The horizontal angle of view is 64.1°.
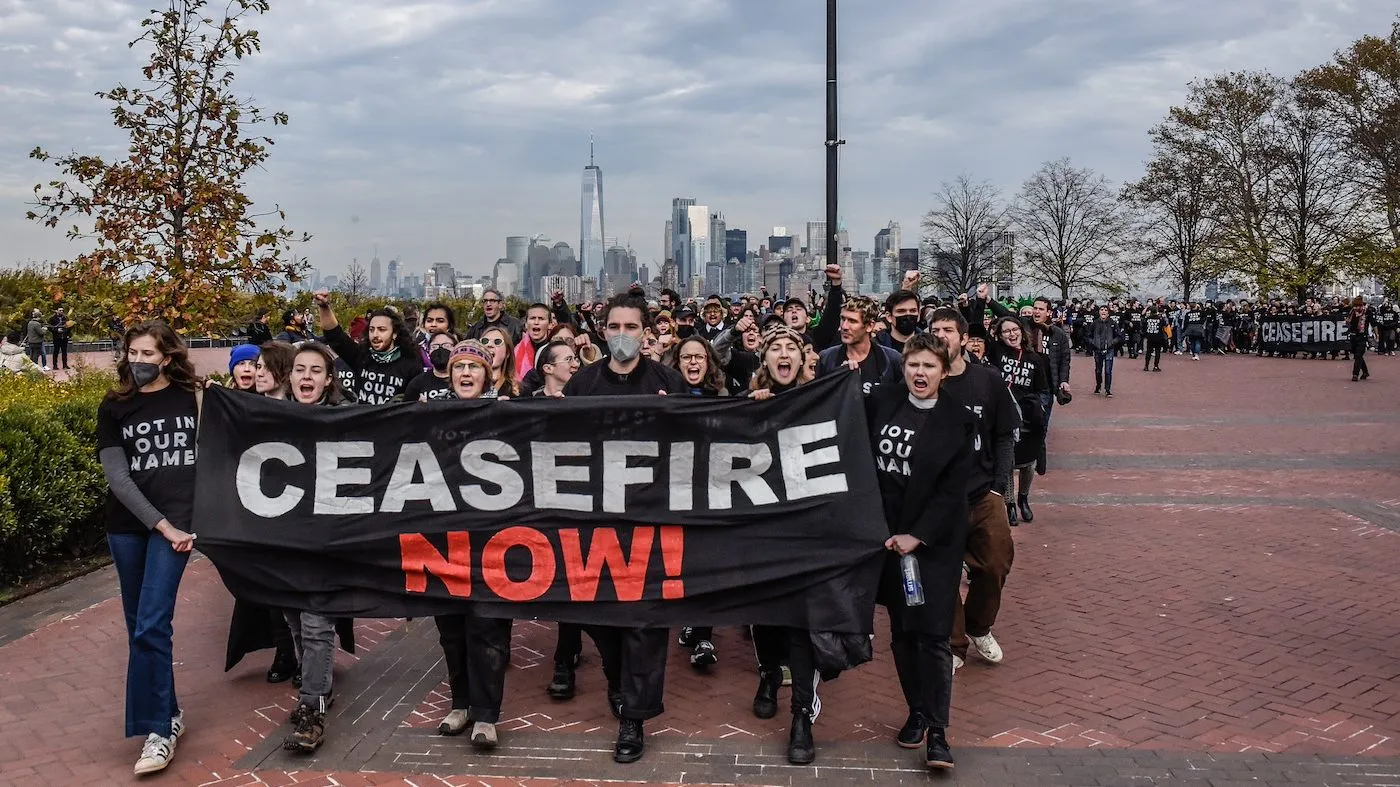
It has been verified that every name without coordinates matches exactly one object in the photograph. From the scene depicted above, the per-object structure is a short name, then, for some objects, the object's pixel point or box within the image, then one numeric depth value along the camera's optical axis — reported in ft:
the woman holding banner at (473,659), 17.28
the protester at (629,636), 17.01
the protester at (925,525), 16.34
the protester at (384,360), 24.80
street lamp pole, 37.52
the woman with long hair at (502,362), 20.11
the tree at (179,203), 35.12
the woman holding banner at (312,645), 17.09
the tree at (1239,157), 152.35
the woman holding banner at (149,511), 16.53
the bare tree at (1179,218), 163.02
